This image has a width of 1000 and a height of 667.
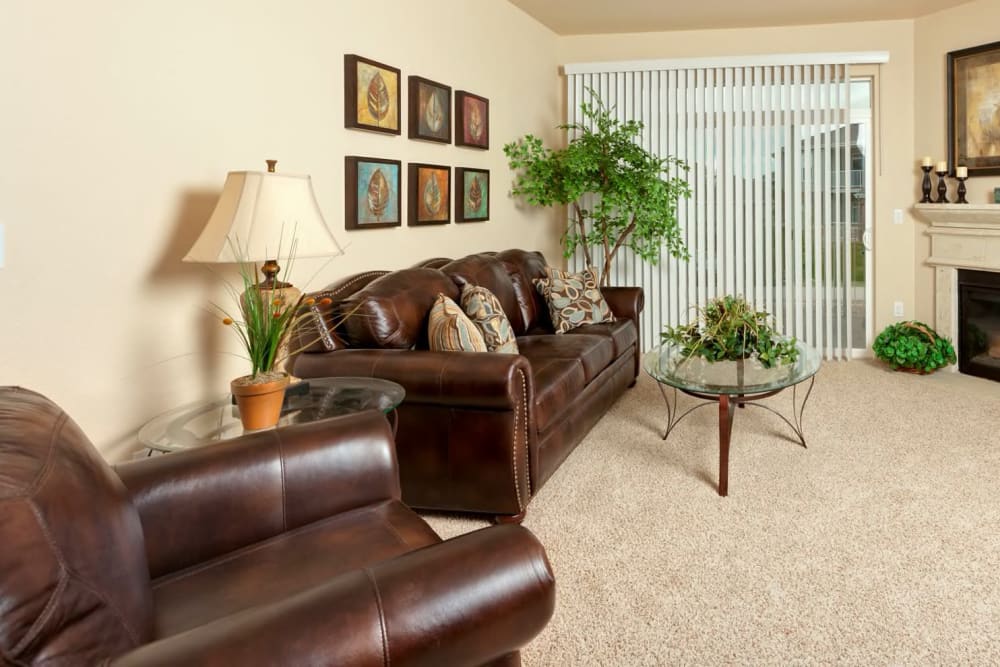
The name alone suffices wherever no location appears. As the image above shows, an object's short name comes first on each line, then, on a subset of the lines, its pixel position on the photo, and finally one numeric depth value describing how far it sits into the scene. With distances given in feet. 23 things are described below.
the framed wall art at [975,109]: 17.35
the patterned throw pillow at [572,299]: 15.16
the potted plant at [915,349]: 17.85
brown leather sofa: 9.16
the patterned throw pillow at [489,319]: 11.42
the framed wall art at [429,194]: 13.69
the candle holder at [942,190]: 18.45
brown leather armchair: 3.25
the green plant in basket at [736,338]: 11.59
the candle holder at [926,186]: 18.70
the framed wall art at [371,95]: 11.64
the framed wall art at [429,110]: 13.48
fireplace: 17.28
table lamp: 7.75
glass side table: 7.07
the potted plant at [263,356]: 7.06
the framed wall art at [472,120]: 15.25
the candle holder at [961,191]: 17.94
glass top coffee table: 10.43
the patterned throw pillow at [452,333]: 10.14
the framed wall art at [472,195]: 15.47
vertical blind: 19.79
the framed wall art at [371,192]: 11.82
